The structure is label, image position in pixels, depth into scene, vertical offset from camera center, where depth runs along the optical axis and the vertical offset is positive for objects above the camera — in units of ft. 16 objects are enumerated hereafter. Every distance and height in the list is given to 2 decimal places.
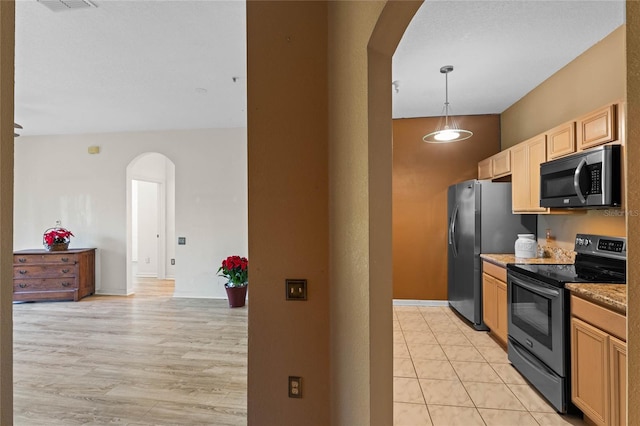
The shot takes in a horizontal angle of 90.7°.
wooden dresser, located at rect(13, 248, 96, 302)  16.42 -3.05
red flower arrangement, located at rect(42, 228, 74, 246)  16.88 -1.08
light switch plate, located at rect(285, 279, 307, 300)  5.40 -1.24
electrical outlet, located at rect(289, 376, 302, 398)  5.40 -2.91
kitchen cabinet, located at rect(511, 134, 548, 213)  10.27 +1.49
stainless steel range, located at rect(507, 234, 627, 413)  7.12 -2.31
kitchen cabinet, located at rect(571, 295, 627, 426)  5.69 -2.84
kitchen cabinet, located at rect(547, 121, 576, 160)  8.76 +2.22
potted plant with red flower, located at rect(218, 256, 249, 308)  15.67 -3.10
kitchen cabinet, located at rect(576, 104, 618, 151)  7.29 +2.20
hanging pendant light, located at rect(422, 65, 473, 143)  10.46 +2.82
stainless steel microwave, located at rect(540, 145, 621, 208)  7.11 +0.92
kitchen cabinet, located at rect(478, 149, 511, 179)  12.27 +2.12
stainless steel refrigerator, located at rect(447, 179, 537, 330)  12.35 -0.42
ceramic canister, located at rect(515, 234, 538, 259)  11.03 -1.11
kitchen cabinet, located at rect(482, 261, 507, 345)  10.39 -2.90
